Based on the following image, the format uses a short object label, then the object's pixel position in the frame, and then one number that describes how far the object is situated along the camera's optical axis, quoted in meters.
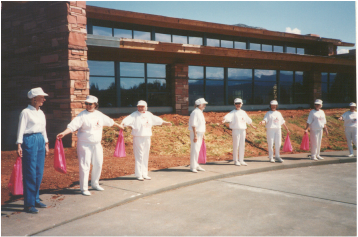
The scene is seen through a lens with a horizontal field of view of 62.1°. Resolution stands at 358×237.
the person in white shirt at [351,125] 11.57
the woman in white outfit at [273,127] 9.95
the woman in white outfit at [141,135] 7.30
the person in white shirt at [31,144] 5.10
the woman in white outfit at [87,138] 6.08
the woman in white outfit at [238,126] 9.32
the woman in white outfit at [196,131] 8.17
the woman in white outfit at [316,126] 10.64
